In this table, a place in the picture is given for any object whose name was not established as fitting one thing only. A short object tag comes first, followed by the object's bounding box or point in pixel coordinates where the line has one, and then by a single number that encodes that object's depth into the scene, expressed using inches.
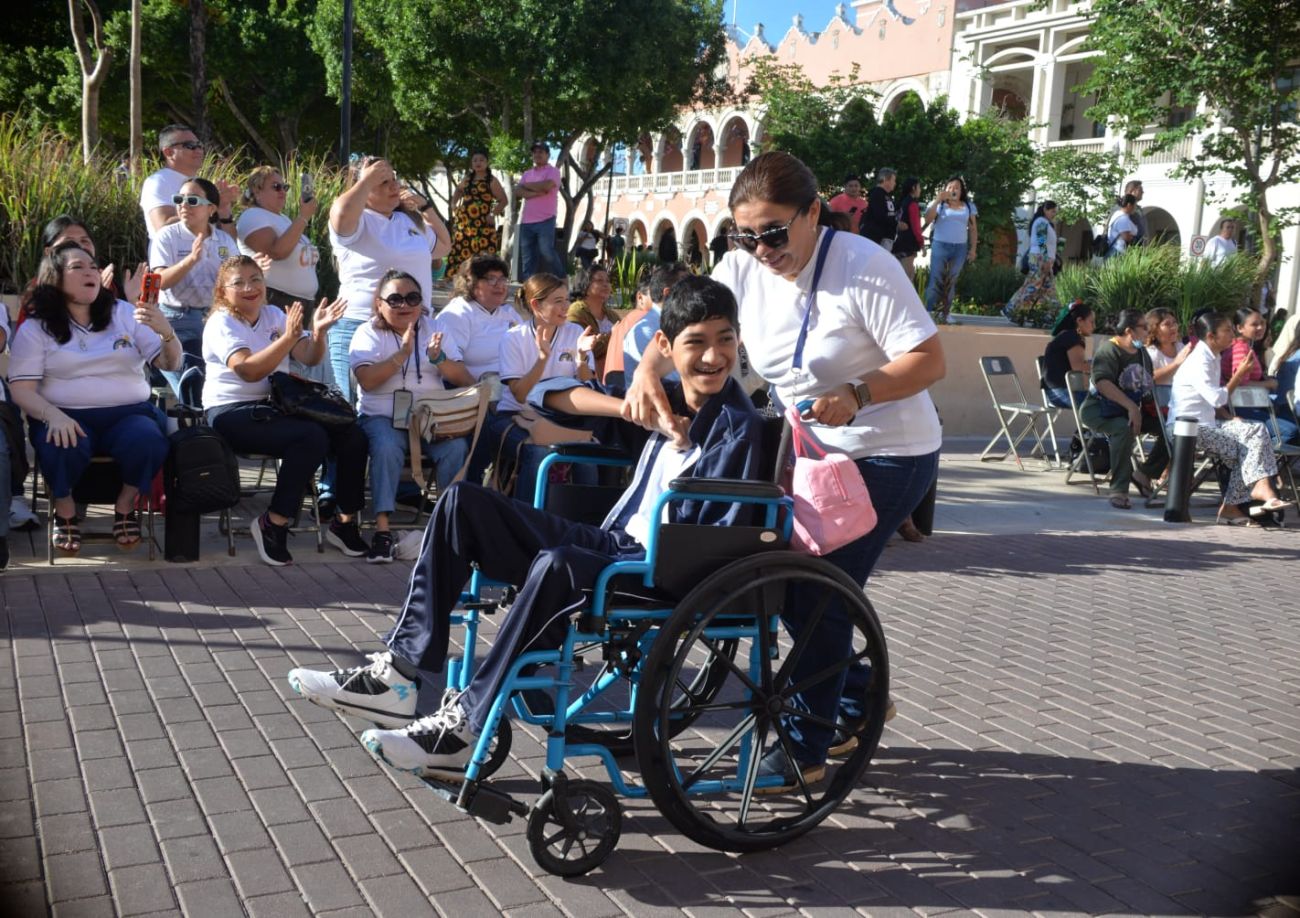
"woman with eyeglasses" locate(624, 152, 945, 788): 141.9
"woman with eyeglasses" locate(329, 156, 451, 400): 295.0
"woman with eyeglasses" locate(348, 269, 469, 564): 272.5
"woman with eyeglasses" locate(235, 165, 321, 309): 314.3
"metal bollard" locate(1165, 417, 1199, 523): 395.9
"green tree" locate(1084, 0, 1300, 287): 703.7
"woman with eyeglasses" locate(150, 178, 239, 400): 295.1
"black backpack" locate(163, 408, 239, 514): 245.1
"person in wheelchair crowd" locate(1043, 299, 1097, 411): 462.3
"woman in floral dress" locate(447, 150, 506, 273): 510.9
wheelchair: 127.6
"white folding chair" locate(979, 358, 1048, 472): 481.4
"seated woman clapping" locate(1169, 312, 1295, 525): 400.8
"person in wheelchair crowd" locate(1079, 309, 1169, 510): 424.8
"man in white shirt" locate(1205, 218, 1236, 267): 668.7
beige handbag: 275.7
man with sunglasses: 314.5
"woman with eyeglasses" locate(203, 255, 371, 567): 257.4
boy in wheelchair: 134.6
